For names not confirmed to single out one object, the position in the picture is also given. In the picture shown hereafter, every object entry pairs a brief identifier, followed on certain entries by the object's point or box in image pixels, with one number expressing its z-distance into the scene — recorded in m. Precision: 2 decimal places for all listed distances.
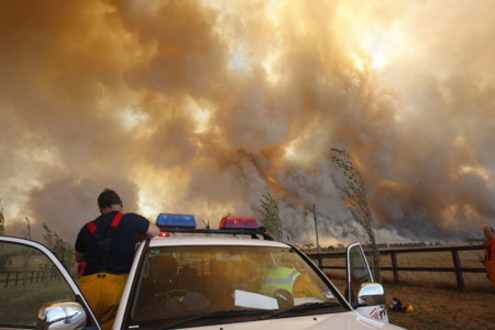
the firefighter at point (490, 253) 7.82
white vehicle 1.79
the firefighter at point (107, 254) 2.50
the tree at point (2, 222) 15.95
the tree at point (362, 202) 12.11
